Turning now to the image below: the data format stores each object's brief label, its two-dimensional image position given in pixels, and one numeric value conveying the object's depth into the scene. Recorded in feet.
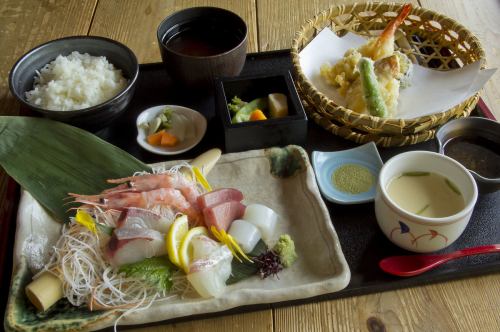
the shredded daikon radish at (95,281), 1.29
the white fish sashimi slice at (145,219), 1.38
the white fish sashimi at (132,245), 1.32
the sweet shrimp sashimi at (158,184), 1.50
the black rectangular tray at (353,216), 1.38
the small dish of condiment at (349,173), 1.57
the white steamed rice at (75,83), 1.75
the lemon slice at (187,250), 1.31
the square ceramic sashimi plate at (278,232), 1.26
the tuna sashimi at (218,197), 1.45
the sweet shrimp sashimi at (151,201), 1.45
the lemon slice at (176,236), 1.31
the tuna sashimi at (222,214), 1.40
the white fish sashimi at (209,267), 1.26
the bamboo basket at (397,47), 1.66
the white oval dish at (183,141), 1.73
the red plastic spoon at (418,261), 1.37
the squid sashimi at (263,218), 1.43
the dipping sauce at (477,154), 1.57
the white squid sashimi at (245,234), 1.38
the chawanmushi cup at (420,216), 1.32
